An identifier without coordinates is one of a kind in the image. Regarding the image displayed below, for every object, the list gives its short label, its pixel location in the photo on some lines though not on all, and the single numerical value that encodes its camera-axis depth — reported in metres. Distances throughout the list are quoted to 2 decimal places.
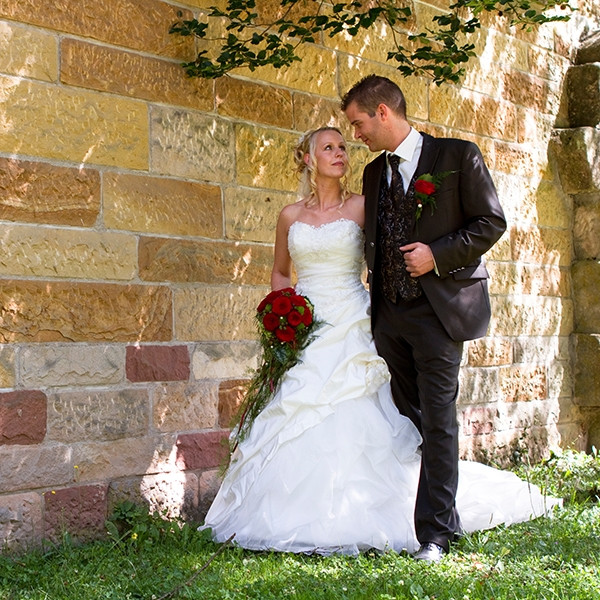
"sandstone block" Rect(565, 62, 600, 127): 6.85
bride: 3.81
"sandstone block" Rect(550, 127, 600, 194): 6.73
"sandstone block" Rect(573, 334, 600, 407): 6.82
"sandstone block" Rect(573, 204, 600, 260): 6.87
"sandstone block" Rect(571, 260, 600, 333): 6.87
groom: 3.76
